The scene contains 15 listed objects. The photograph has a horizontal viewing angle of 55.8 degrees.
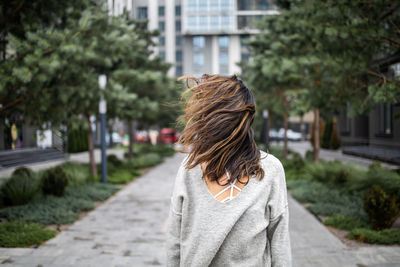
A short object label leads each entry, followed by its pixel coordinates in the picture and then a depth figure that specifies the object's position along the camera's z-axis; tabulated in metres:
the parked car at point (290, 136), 48.15
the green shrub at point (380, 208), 5.97
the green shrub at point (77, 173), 10.62
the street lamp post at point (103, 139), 11.03
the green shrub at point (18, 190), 7.93
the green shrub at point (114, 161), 16.20
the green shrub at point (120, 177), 12.55
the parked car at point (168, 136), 39.13
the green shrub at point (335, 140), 28.73
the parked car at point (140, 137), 41.55
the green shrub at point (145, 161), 17.28
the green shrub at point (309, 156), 16.58
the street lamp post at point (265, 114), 18.93
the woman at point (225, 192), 1.68
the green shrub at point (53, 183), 8.57
